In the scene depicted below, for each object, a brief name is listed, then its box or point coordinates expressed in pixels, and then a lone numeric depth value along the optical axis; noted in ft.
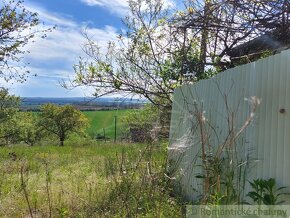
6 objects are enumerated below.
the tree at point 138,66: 21.53
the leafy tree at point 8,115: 44.44
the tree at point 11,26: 23.24
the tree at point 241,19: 11.23
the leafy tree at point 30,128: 92.95
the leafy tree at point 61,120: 88.27
